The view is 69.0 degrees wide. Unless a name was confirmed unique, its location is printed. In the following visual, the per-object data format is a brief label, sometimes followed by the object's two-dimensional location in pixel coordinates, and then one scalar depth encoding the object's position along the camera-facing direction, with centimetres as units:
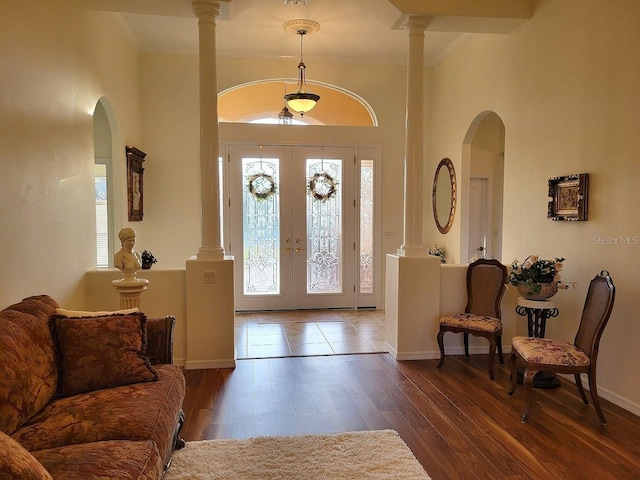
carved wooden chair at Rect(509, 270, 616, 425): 314
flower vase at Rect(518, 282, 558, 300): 381
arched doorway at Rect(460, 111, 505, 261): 724
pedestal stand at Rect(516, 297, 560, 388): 382
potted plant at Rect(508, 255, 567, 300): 379
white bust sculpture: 343
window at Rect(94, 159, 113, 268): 532
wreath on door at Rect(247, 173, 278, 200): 669
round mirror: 630
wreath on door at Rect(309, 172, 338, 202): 681
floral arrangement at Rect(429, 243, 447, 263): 653
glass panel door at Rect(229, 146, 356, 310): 669
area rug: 250
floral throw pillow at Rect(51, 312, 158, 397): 249
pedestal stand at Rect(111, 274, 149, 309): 348
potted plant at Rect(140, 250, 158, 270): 450
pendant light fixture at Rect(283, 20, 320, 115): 536
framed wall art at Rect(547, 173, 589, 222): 382
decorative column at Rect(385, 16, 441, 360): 457
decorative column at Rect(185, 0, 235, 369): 430
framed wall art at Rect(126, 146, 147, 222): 548
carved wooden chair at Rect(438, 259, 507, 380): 411
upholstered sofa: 181
